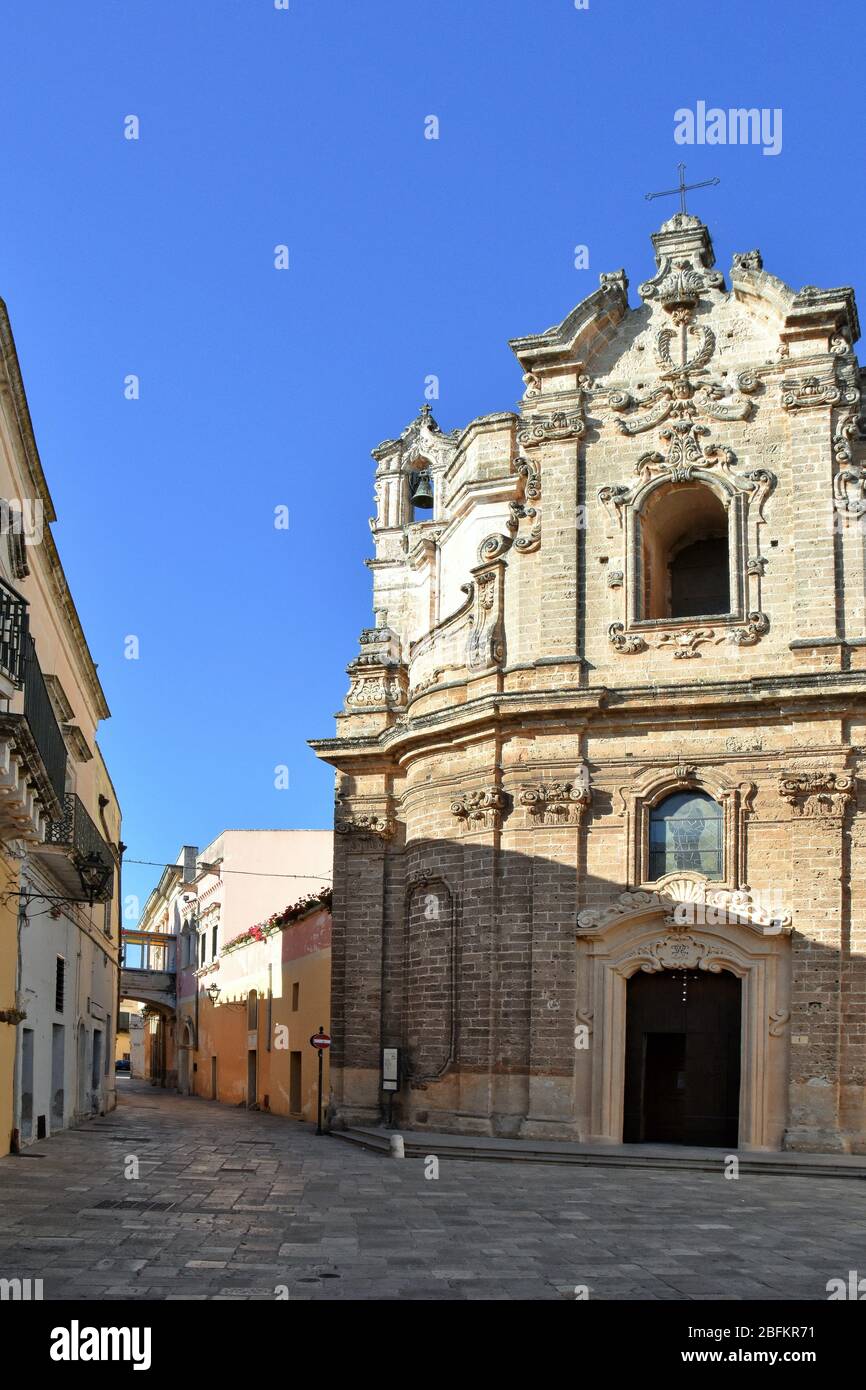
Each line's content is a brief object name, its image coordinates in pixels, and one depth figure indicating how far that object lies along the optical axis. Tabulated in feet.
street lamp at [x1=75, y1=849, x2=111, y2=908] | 65.36
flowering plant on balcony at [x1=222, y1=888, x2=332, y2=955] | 101.28
